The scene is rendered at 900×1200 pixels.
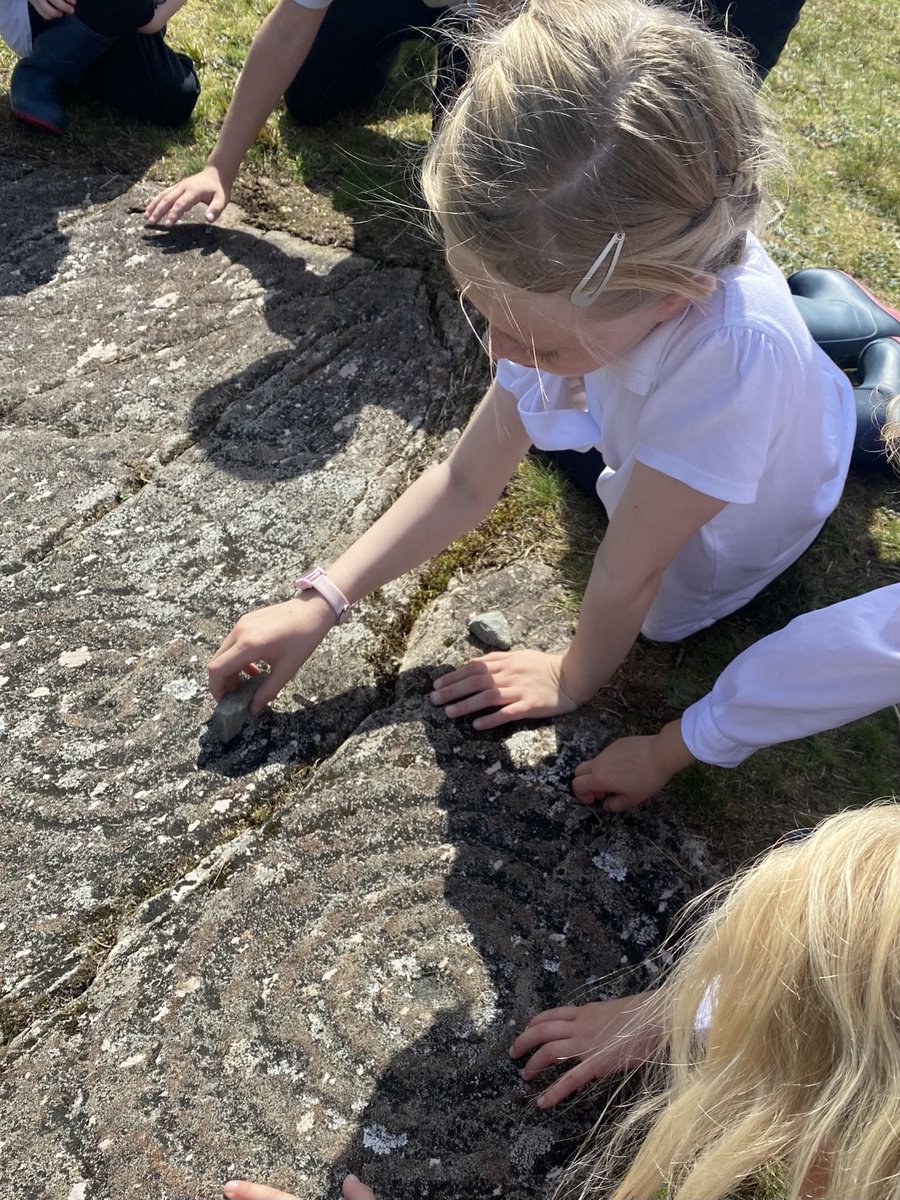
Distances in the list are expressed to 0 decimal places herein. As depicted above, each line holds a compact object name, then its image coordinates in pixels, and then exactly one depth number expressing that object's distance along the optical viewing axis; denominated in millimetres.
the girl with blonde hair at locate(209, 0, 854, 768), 1339
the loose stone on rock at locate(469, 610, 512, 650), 2080
